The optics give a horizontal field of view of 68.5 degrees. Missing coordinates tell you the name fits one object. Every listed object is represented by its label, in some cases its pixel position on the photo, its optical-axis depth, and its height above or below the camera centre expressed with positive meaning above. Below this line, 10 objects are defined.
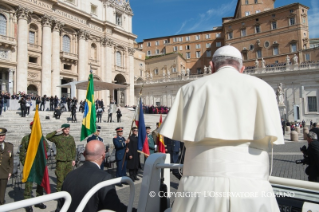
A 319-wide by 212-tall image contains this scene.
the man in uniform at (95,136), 7.60 -0.68
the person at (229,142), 1.51 -0.20
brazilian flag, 7.73 -0.08
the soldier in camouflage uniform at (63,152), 6.05 -0.95
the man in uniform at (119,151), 7.55 -1.19
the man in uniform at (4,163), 5.27 -1.05
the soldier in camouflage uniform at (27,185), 5.44 -1.59
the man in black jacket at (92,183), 2.25 -0.68
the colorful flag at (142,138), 7.32 -0.74
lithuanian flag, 5.27 -1.01
